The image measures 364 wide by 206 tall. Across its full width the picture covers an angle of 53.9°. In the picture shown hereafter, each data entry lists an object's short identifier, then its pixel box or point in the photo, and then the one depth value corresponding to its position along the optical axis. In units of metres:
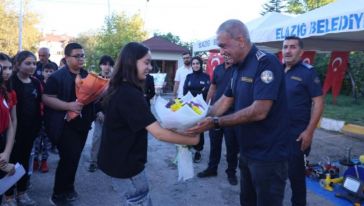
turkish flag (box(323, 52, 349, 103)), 7.70
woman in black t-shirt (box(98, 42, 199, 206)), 2.51
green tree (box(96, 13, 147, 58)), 33.06
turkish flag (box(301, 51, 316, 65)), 8.18
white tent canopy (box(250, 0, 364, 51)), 4.32
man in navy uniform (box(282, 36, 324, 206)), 3.95
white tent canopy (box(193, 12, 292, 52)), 8.17
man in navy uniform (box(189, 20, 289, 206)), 2.70
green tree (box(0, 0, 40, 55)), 33.53
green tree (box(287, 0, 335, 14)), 35.37
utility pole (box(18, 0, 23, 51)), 28.81
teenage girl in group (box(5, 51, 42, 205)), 4.21
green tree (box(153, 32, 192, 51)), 44.72
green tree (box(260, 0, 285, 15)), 50.62
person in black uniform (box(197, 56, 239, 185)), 5.58
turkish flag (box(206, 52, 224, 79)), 10.58
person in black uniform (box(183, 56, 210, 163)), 6.87
